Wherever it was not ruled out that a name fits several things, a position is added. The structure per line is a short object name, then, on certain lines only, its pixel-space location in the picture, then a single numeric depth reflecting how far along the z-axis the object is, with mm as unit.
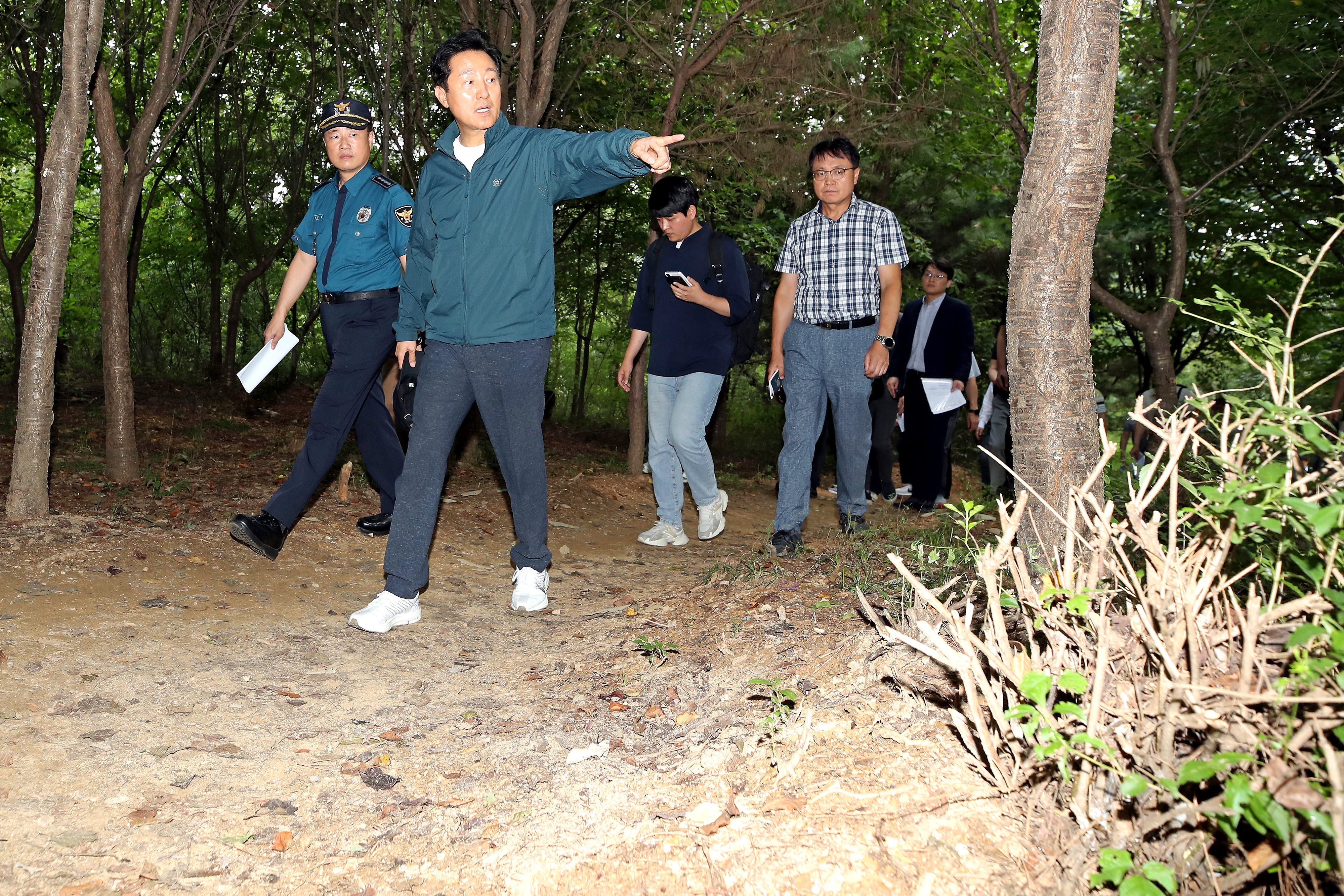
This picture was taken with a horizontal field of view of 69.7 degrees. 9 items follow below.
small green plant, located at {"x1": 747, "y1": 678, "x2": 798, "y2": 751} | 2824
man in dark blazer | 8398
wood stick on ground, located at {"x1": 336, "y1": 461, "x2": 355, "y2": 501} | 6715
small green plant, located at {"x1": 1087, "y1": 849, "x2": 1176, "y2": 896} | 1812
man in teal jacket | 4145
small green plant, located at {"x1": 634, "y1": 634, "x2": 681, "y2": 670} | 3826
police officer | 5277
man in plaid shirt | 5340
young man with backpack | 6152
